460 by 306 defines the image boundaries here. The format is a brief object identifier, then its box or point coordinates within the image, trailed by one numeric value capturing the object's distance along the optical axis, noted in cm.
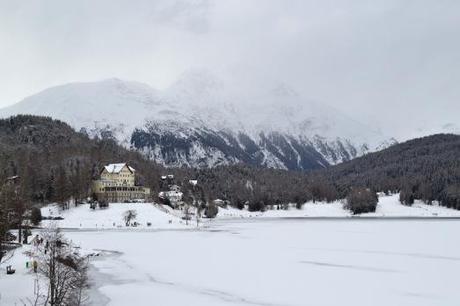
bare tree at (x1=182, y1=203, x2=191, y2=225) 18368
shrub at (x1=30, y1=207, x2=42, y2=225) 14075
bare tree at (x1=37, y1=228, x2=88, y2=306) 4100
